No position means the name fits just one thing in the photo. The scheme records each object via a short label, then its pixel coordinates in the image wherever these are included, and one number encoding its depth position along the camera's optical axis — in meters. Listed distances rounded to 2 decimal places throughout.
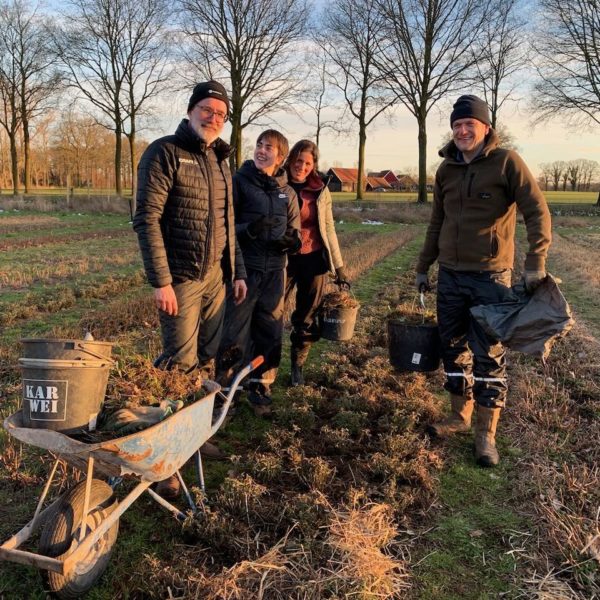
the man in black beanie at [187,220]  3.10
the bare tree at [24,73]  33.62
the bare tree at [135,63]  30.59
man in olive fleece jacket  3.49
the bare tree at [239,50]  27.80
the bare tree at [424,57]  29.83
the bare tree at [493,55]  29.78
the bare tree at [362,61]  31.31
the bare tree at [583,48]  28.27
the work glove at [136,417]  2.25
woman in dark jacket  4.12
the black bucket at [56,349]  2.10
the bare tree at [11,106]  34.03
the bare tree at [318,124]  38.69
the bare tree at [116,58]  30.19
